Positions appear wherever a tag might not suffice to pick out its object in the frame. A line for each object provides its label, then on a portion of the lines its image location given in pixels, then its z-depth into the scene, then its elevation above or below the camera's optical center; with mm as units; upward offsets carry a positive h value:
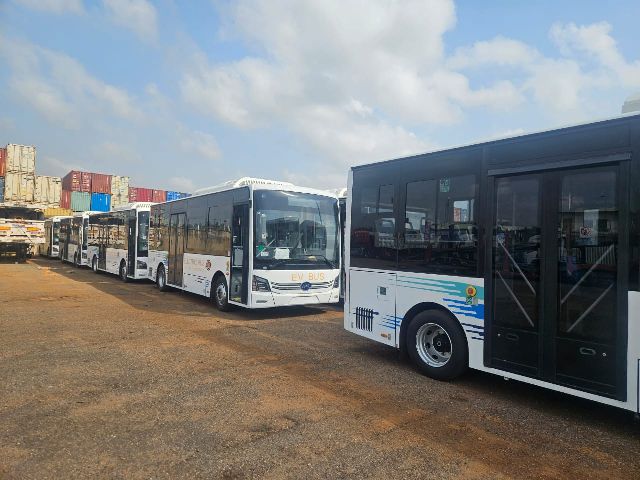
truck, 24469 +583
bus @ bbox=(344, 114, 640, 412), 4105 -85
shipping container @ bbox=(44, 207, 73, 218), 35178 +2379
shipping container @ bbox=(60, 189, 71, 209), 41344 +3951
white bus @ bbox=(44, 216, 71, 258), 30544 +261
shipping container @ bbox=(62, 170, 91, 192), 42406 +5788
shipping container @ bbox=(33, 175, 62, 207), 32656 +3776
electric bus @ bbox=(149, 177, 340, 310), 9992 +0
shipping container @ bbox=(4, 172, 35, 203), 29922 +3651
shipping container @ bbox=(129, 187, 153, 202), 47500 +5308
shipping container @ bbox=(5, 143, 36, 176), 30359 +5648
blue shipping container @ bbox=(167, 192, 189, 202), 44500 +4994
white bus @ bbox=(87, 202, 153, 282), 17136 +49
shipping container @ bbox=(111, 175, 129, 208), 44094 +5268
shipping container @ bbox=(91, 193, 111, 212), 43031 +3915
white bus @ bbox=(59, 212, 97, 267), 23973 +125
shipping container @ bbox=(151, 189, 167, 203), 49366 +5429
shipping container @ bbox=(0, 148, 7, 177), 30188 +5198
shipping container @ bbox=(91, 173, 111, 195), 43250 +5760
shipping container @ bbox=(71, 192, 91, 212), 41844 +3841
